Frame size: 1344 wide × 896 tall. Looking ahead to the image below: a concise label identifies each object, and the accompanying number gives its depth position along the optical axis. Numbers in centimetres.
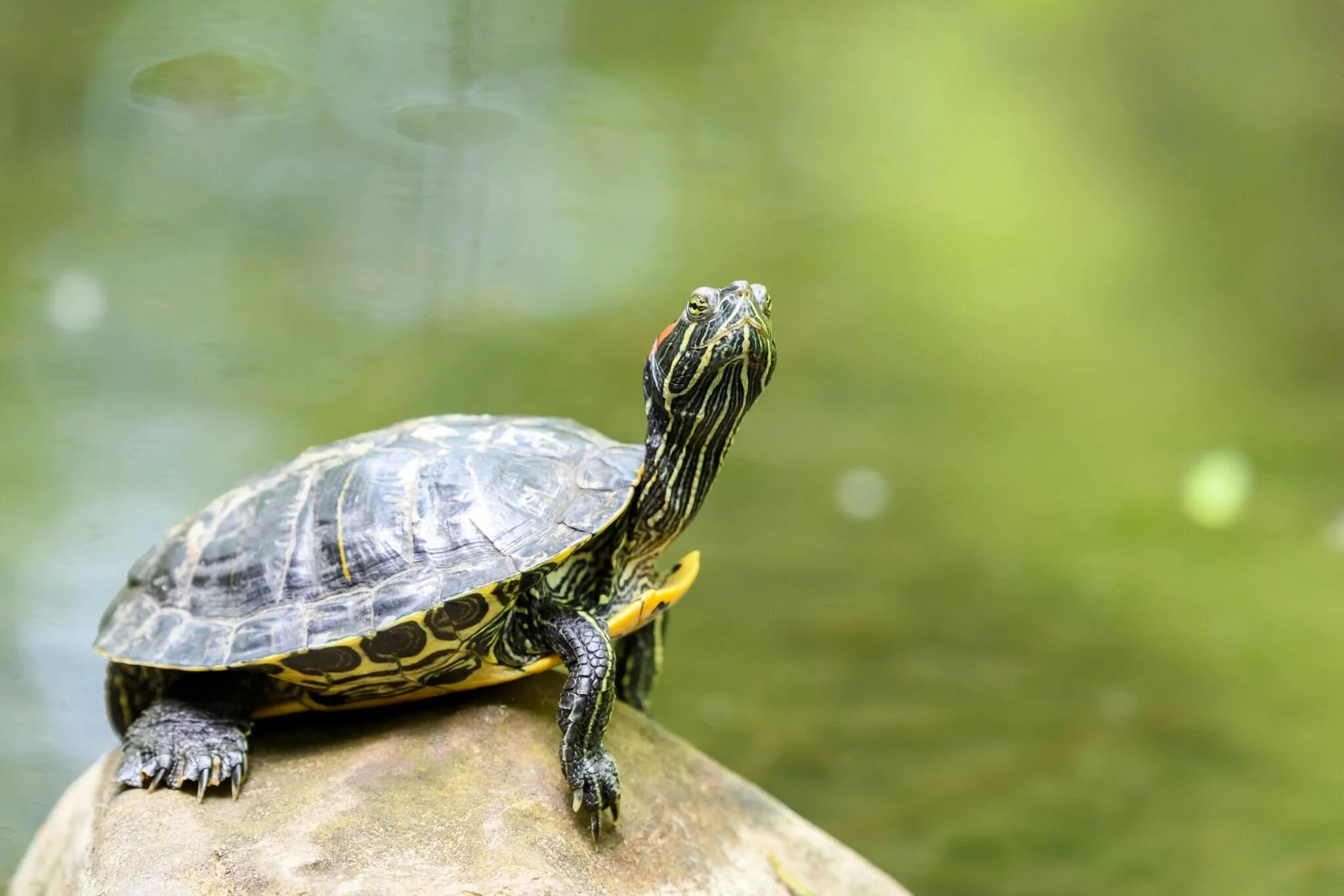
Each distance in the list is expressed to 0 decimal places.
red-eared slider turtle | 477
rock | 420
